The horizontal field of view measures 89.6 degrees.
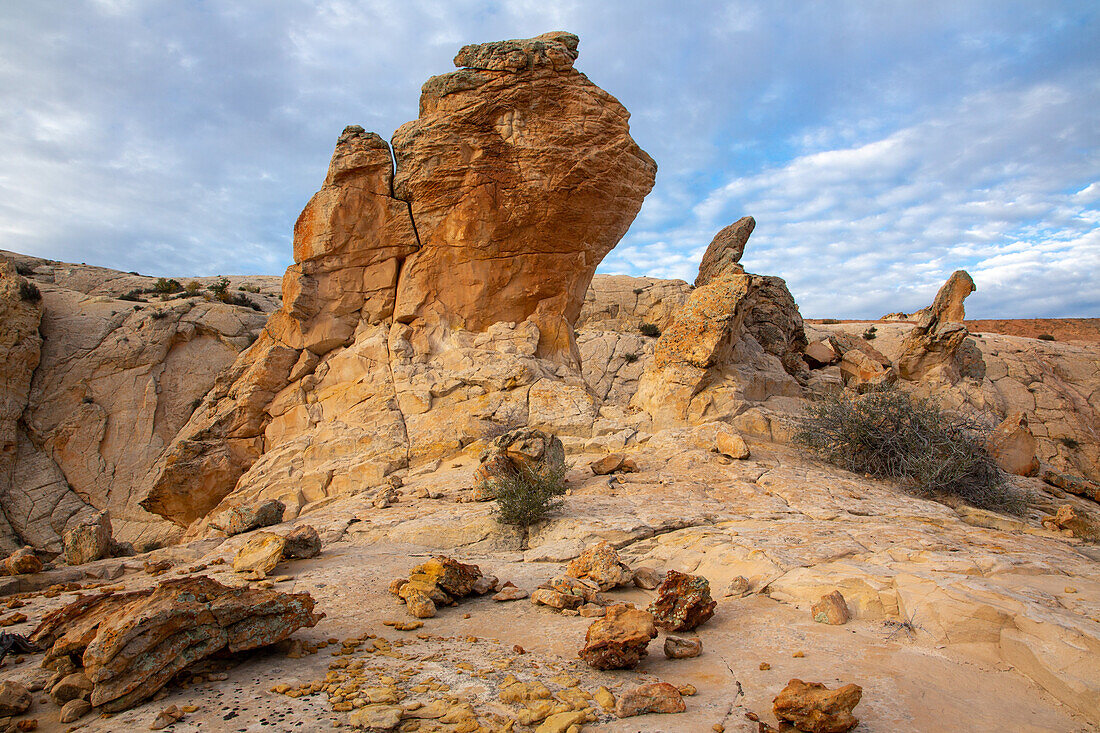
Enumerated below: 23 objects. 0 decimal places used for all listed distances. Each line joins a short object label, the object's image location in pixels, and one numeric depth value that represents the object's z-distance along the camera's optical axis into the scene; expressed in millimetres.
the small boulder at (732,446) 8695
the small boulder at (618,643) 3367
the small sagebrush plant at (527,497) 6633
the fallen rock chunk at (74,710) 2828
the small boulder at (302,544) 6008
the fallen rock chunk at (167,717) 2703
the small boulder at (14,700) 2877
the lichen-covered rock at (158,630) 2934
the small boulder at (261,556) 5543
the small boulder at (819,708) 2590
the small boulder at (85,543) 7082
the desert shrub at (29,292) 14023
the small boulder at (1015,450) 10312
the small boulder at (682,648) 3590
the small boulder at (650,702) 2871
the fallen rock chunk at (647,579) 5004
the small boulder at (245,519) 7648
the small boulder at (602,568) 4941
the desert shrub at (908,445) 8352
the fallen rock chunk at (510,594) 4746
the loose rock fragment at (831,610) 3992
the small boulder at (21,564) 5734
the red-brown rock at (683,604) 4055
